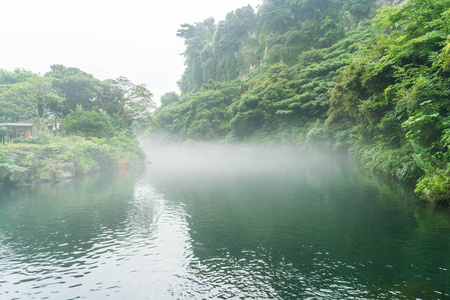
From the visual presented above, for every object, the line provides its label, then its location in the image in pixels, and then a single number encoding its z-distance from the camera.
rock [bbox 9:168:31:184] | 26.92
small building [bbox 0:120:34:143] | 48.09
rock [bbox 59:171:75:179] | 31.49
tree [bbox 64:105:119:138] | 46.81
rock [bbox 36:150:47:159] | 30.71
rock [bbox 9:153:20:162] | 27.34
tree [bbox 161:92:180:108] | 104.50
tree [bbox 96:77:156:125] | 59.48
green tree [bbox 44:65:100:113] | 53.03
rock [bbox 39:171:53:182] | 29.27
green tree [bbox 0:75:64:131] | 40.19
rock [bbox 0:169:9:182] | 26.05
